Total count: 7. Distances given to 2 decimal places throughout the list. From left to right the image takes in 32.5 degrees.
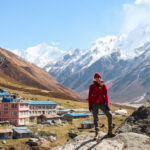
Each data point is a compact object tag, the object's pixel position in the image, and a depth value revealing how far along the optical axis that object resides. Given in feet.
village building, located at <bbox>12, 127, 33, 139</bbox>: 271.28
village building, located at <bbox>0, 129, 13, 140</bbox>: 264.89
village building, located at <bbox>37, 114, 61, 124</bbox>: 403.65
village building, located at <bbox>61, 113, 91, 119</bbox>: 453.70
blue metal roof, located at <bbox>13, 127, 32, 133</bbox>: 277.23
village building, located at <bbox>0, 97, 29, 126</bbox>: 352.90
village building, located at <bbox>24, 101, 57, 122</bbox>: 467.52
